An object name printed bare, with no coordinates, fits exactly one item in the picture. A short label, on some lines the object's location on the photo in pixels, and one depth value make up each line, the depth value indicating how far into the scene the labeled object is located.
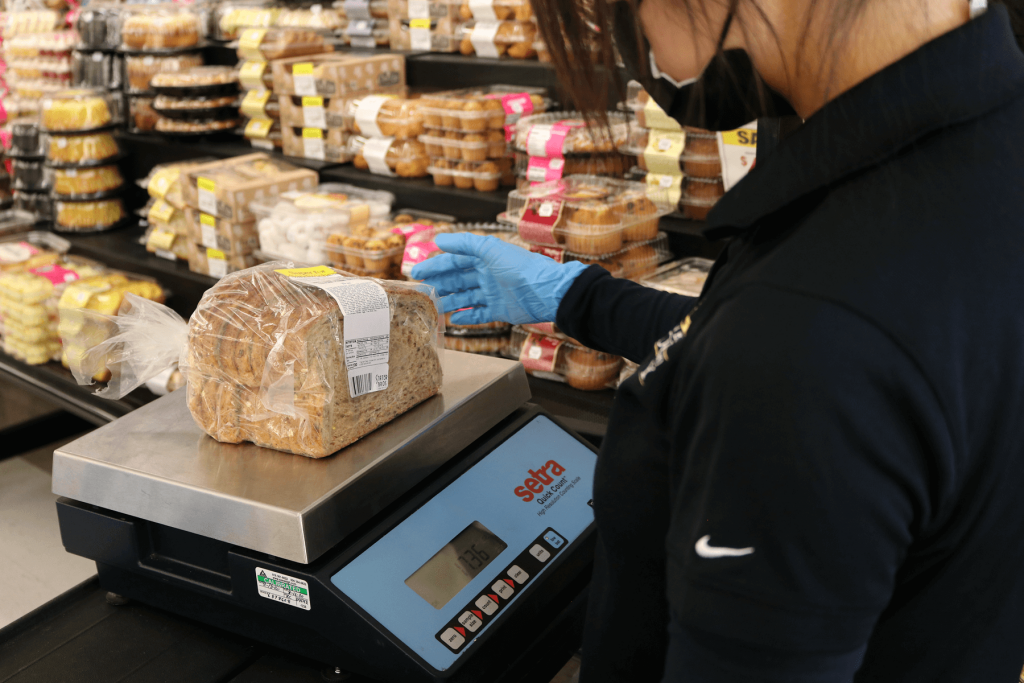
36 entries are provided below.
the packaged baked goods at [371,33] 3.17
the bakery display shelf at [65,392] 2.36
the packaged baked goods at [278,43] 3.00
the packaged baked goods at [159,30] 3.27
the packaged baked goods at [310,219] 2.45
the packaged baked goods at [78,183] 3.26
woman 0.46
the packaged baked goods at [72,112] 3.18
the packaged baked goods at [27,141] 3.36
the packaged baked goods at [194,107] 3.14
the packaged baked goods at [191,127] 3.19
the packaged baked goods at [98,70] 3.45
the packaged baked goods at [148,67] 3.31
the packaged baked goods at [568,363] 2.04
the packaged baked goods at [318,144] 2.88
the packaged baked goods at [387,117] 2.63
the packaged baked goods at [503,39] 2.62
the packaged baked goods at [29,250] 2.80
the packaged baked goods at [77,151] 3.22
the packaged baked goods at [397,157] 2.66
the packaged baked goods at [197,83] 3.10
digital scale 0.86
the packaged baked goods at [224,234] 2.66
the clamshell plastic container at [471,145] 2.48
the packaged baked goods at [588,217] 1.99
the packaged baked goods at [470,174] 2.50
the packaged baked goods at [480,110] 2.44
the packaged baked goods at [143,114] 3.38
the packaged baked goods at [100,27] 3.41
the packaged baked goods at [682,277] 1.95
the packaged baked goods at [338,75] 2.79
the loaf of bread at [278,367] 0.94
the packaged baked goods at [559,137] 2.17
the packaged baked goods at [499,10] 2.55
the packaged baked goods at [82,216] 3.30
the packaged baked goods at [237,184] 2.62
